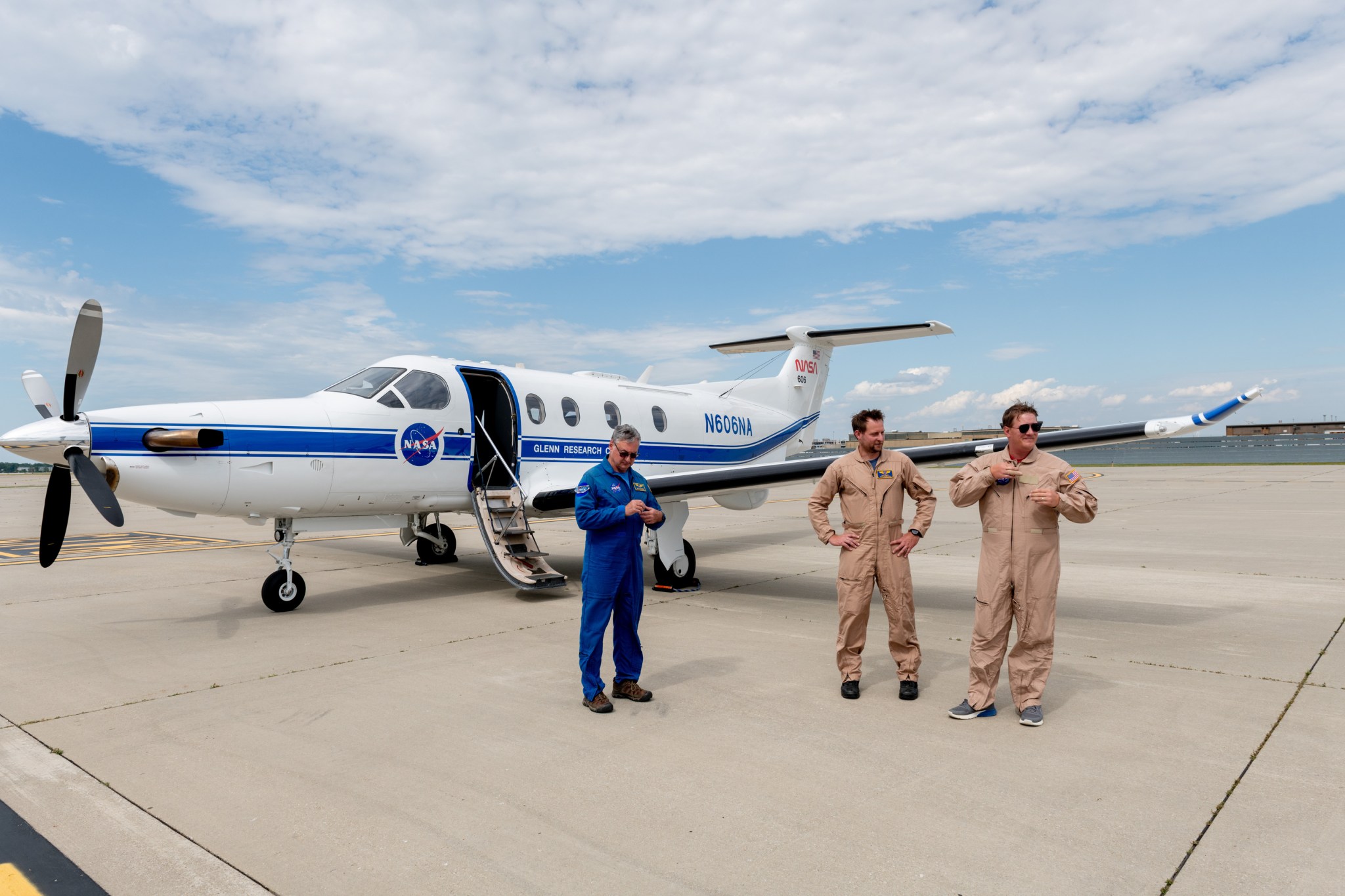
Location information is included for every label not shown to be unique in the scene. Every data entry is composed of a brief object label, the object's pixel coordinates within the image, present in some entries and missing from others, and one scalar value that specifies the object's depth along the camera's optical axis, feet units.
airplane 22.53
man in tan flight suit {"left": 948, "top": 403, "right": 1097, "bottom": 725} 15.08
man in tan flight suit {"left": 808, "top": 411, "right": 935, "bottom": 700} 17.12
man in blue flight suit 16.20
